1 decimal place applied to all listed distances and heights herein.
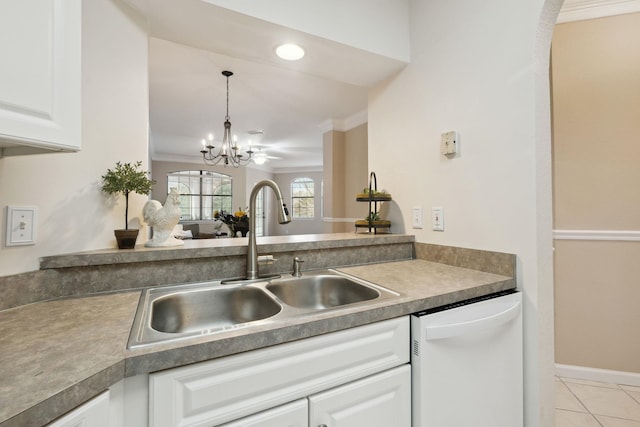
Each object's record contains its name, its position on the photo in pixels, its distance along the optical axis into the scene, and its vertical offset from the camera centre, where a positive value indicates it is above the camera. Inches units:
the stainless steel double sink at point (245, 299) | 40.9 -13.1
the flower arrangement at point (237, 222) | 110.3 -2.2
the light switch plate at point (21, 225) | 36.6 -1.1
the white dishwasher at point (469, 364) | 38.8 -21.5
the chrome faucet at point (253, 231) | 49.0 -2.6
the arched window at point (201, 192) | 303.0 +26.8
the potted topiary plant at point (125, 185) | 44.7 +5.0
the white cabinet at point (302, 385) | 26.6 -17.8
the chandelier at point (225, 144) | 147.8 +39.4
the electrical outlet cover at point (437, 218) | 63.1 -0.7
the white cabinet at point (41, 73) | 24.2 +13.0
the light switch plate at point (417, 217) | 68.3 -0.5
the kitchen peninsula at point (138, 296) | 21.5 -11.3
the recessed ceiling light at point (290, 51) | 60.9 +35.6
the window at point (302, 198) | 369.7 +23.1
